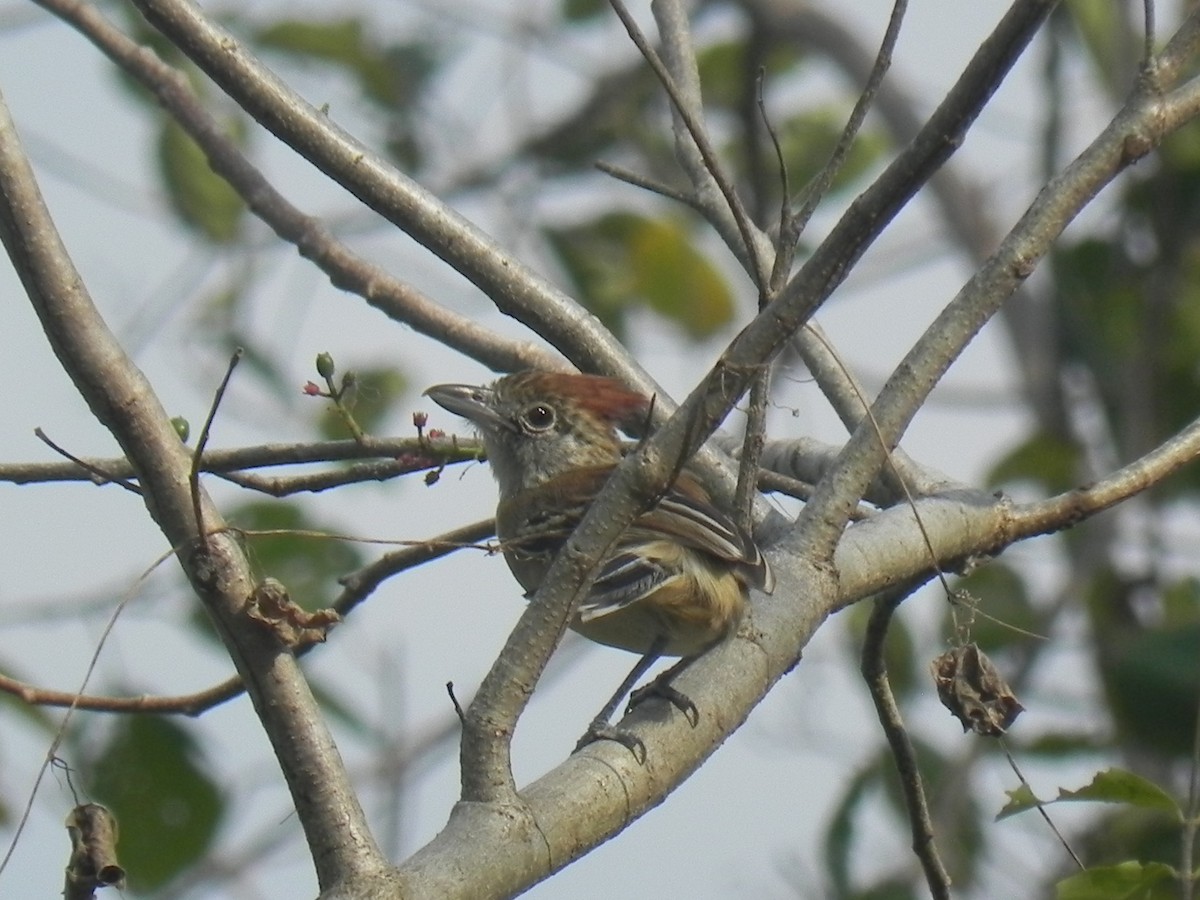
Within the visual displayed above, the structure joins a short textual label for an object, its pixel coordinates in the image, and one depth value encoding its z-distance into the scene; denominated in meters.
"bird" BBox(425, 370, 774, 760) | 7.70
